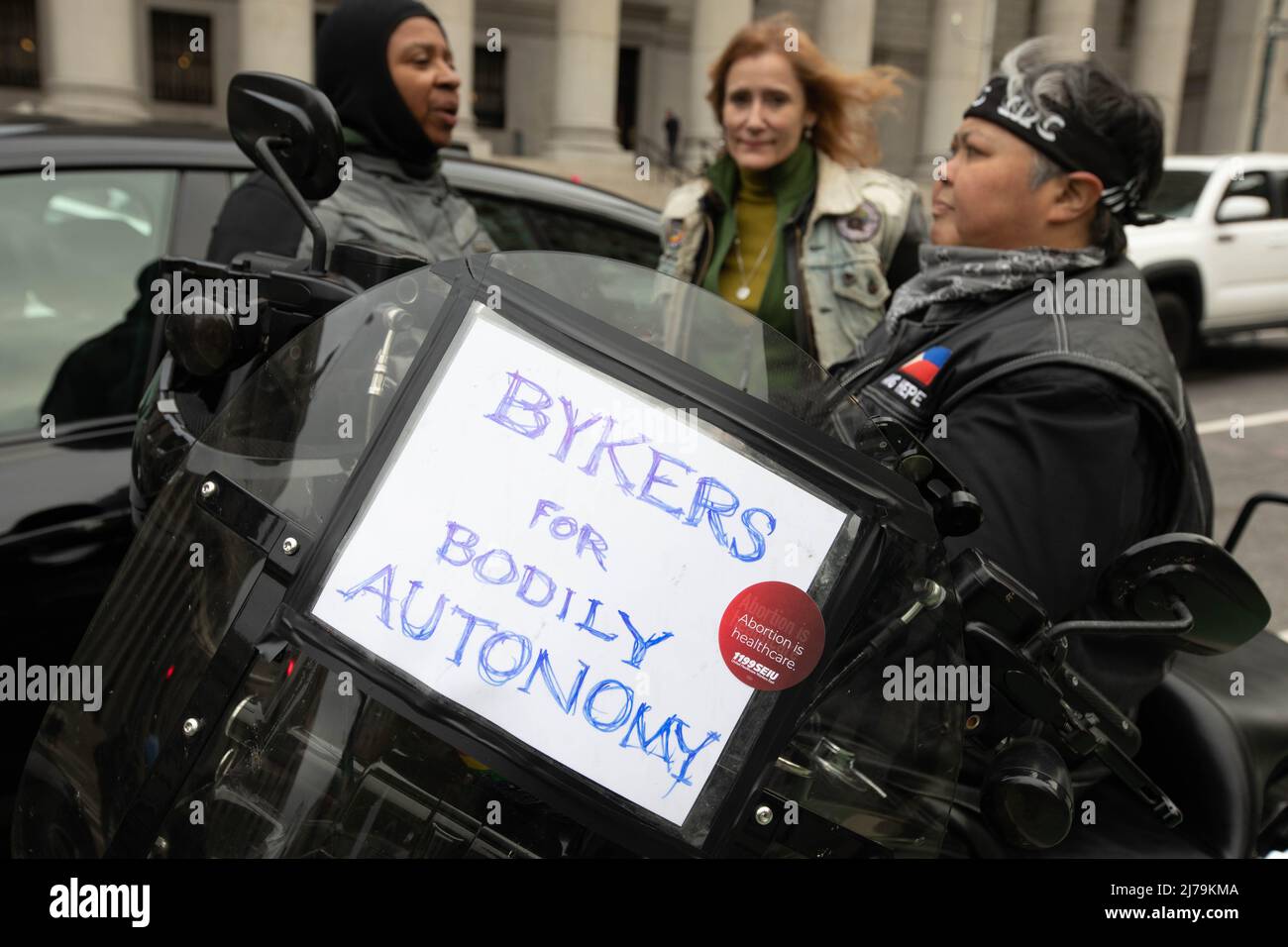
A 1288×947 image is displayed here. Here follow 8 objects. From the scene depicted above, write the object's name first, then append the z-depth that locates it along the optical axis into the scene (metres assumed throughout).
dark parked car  2.31
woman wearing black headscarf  2.80
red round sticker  1.04
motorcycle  1.03
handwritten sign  1.03
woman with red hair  3.14
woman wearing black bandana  1.53
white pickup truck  9.68
